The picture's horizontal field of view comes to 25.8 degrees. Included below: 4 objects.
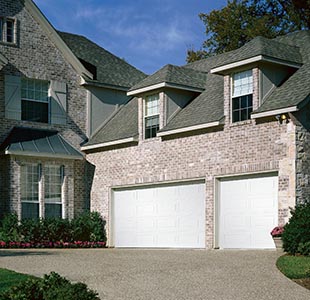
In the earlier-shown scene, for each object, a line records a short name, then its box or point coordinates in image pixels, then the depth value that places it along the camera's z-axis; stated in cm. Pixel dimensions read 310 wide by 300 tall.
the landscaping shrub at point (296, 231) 1625
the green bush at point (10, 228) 2275
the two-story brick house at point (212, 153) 1878
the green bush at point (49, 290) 974
